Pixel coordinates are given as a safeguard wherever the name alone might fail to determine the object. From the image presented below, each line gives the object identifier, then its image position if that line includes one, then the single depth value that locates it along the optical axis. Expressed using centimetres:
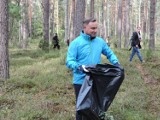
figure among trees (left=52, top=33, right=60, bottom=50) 2461
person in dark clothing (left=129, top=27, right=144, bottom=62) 1620
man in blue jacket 527
